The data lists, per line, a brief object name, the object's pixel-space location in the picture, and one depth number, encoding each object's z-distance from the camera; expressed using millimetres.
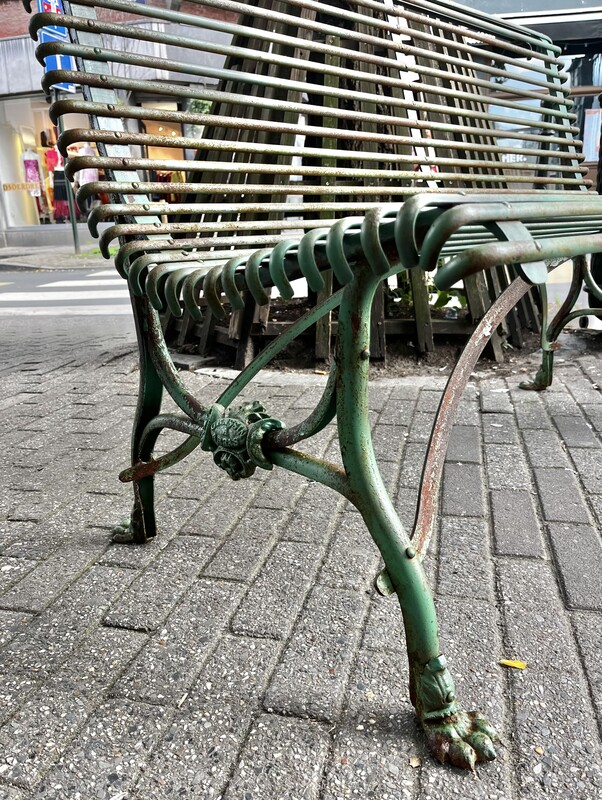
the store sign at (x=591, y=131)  7887
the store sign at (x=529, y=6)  6992
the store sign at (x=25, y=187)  18469
